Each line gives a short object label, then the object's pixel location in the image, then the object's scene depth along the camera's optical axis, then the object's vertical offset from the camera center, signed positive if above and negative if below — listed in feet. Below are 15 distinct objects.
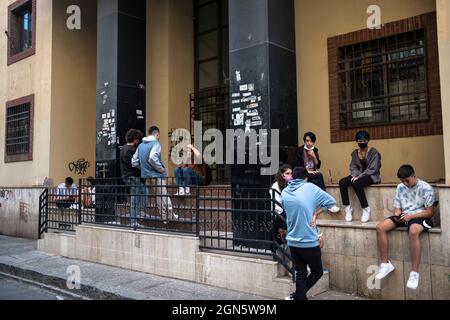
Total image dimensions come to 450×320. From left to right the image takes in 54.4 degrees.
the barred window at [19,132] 41.93 +5.83
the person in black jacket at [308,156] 22.54 +1.55
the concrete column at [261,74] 22.13 +5.88
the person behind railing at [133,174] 25.46 +0.91
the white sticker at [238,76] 23.17 +5.86
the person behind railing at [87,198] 29.09 -0.58
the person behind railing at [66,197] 31.68 -0.53
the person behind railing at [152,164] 24.32 +1.43
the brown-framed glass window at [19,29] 44.45 +16.76
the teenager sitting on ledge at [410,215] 16.63 -1.20
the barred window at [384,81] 23.66 +5.87
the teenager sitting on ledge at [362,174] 19.93 +0.51
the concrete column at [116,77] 32.76 +8.57
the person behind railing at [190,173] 23.79 +0.96
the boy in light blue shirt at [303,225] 15.76 -1.43
